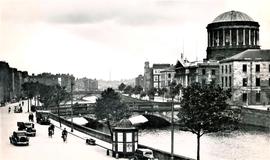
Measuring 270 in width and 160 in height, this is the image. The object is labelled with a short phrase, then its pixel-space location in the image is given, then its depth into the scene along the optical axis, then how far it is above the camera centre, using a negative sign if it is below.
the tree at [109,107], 63.41 -3.00
